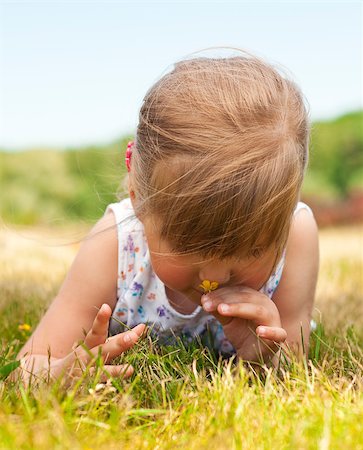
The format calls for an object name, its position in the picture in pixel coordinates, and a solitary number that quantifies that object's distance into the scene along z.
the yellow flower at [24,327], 0.82
